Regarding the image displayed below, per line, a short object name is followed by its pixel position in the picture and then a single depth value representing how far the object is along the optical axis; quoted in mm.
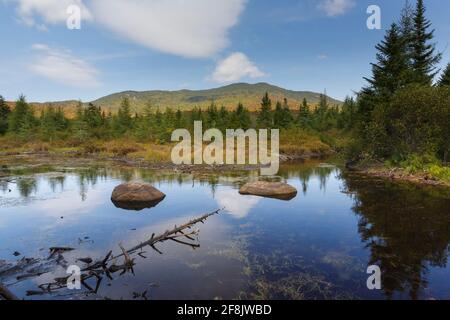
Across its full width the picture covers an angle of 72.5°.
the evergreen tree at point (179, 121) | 74344
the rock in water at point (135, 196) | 19330
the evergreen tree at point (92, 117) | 75250
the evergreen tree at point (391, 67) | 35469
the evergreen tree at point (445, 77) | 41512
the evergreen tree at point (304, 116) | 81688
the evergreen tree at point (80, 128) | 68925
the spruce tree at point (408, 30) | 39031
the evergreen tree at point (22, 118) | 72562
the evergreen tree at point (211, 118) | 77062
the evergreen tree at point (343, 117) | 76938
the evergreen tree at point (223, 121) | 74150
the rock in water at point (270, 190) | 21469
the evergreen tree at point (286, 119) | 78988
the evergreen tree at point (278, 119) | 78250
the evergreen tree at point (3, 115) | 77562
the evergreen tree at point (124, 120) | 78750
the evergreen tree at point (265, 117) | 78094
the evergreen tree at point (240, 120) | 73188
